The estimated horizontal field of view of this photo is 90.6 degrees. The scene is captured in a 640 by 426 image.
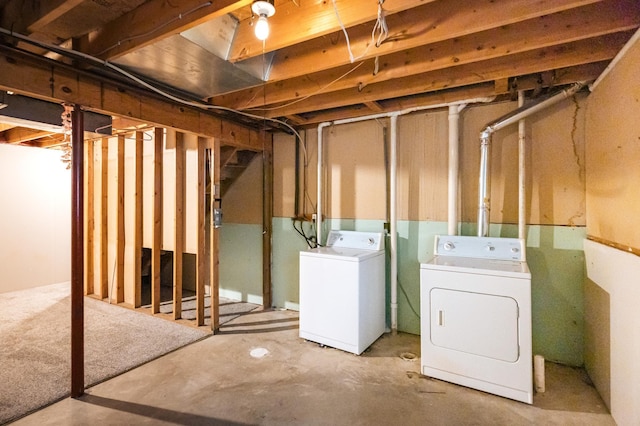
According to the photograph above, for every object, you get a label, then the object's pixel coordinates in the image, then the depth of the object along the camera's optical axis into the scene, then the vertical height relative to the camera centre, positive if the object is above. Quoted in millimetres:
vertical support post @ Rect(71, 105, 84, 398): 2098 -239
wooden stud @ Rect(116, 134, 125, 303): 3787 -9
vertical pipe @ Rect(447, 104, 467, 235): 2738 +416
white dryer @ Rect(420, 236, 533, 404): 1977 -729
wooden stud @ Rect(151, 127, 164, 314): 3396 +100
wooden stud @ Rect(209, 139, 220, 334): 3096 -249
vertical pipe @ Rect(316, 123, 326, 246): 3447 +160
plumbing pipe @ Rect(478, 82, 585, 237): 2500 +369
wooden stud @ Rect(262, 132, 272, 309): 3799 -21
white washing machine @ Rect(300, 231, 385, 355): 2592 -705
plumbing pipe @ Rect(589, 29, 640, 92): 1658 +910
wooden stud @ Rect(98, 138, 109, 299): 4012 -34
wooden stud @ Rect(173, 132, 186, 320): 3316 -149
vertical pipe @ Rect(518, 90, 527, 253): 2514 +293
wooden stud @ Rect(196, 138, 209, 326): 3180 -192
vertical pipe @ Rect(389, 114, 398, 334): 3002 -121
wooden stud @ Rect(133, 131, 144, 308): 3570 +14
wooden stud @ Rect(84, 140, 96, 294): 4168 -49
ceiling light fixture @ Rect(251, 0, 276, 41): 1510 +985
